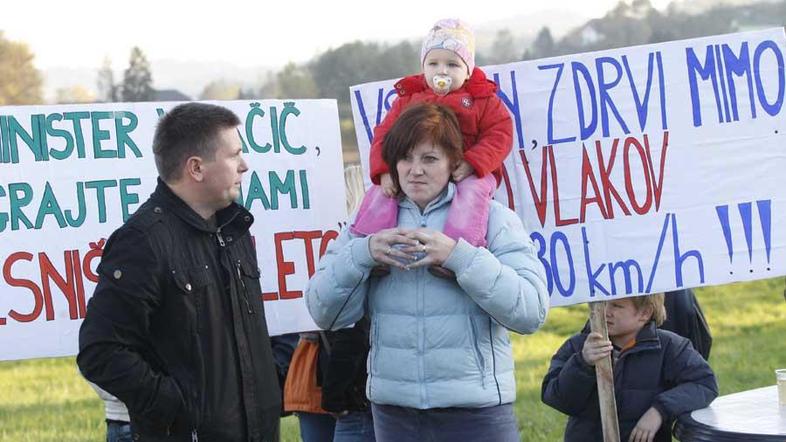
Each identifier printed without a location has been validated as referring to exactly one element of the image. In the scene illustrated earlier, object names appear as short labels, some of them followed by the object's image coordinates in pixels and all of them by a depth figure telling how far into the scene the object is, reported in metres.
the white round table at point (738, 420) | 8.30
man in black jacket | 7.16
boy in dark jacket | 9.35
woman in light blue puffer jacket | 7.65
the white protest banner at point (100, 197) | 9.15
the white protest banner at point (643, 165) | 9.57
